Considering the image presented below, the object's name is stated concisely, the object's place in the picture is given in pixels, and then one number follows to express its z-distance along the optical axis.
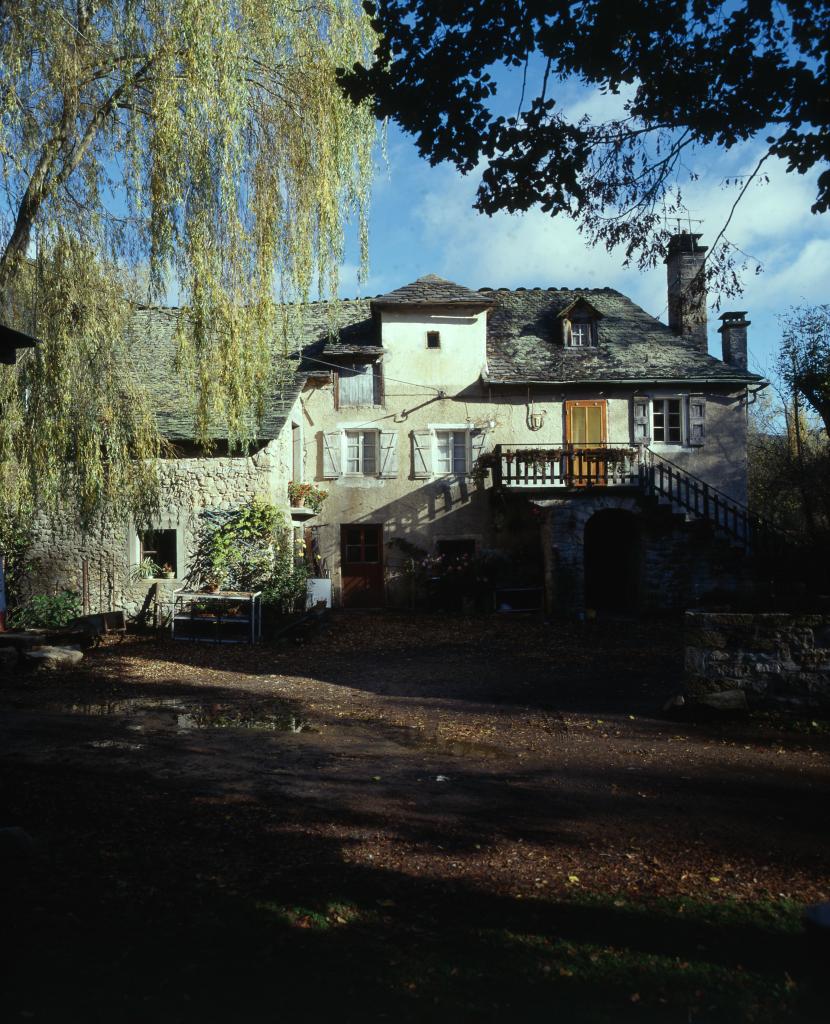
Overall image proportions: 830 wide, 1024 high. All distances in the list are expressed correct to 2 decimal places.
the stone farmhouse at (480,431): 18.94
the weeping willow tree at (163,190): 7.76
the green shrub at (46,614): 13.23
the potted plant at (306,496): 17.38
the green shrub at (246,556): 13.96
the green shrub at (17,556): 13.99
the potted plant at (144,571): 14.16
